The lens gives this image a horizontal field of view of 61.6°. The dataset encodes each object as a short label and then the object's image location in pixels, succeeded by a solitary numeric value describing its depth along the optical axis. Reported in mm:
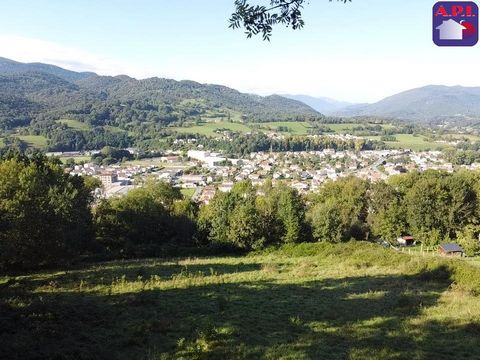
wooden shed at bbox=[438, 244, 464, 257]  36125
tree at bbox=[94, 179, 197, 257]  34188
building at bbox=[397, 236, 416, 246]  43406
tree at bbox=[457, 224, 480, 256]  34781
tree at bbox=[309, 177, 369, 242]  35844
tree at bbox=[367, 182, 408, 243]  42312
